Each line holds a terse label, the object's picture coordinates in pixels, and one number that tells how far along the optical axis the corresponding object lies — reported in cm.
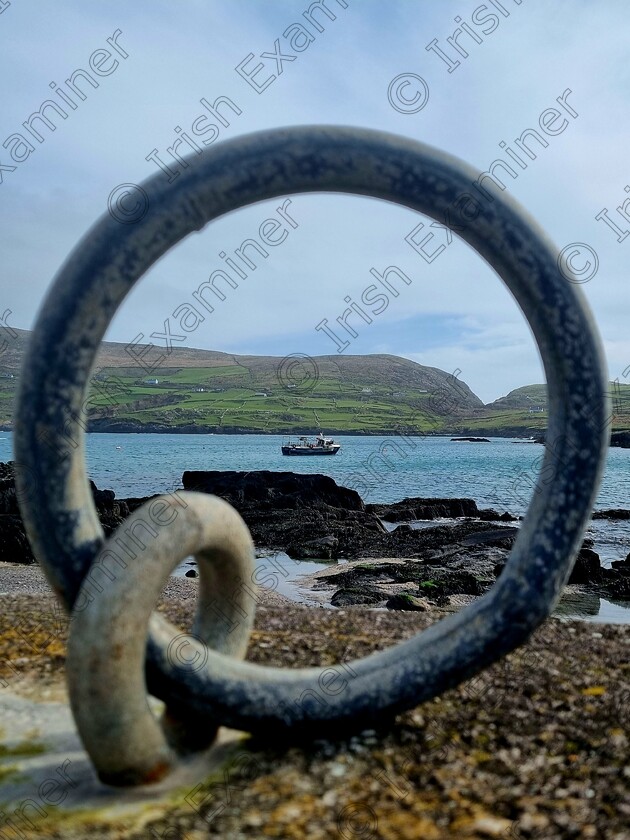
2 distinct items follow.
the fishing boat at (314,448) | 10431
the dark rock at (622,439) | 10519
